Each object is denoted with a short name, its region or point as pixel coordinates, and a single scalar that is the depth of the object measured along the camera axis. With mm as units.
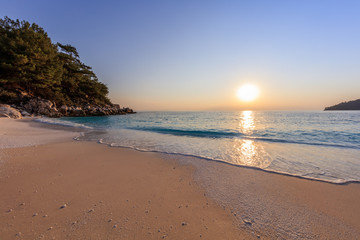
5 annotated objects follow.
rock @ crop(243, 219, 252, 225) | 1741
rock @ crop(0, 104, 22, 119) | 16838
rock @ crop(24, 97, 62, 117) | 24127
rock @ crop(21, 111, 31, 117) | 21031
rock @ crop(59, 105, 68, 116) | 29169
